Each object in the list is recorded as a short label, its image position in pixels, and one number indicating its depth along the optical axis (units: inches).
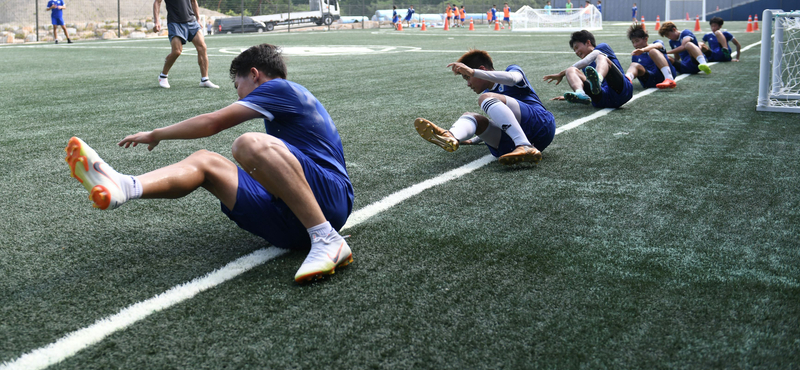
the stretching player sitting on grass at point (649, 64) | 351.3
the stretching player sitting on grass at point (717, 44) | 508.7
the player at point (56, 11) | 858.8
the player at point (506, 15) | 1904.7
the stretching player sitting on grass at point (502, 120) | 170.4
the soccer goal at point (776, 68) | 275.1
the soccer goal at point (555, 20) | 1354.6
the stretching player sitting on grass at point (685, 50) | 418.3
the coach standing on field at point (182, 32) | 367.9
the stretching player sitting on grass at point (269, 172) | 99.5
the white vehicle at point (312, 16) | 1534.2
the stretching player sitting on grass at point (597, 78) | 277.7
